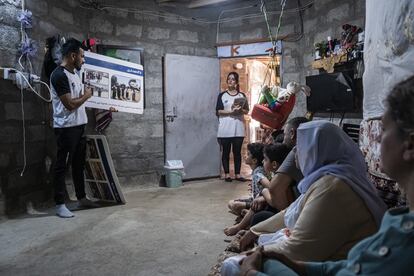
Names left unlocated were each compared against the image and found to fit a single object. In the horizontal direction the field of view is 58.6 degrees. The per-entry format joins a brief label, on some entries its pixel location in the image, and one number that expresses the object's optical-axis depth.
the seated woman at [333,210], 1.19
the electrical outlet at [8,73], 3.08
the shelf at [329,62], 3.58
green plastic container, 4.75
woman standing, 5.01
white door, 4.91
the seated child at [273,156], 2.39
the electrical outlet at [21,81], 3.20
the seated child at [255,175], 2.67
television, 3.47
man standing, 3.26
